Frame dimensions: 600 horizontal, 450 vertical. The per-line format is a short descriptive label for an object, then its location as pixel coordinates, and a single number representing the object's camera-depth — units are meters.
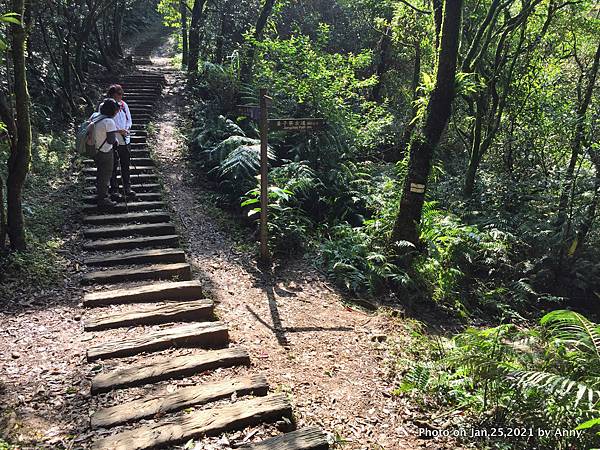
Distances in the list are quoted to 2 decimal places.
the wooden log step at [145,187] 9.00
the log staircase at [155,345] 3.51
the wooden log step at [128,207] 7.89
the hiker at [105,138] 7.38
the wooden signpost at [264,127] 6.98
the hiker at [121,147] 7.69
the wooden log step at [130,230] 7.15
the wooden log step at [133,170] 9.37
